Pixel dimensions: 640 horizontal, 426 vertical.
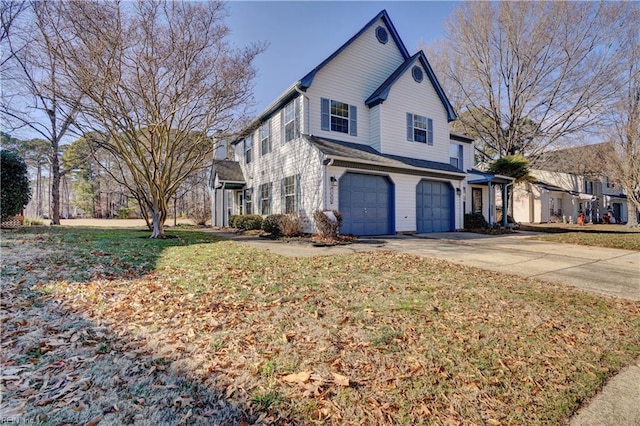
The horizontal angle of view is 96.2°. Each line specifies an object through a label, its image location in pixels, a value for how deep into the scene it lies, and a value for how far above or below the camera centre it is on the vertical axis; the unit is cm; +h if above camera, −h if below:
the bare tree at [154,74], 846 +492
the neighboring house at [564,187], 2508 +263
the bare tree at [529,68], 2058 +1158
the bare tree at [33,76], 874 +506
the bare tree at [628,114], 1972 +703
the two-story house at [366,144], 1217 +356
